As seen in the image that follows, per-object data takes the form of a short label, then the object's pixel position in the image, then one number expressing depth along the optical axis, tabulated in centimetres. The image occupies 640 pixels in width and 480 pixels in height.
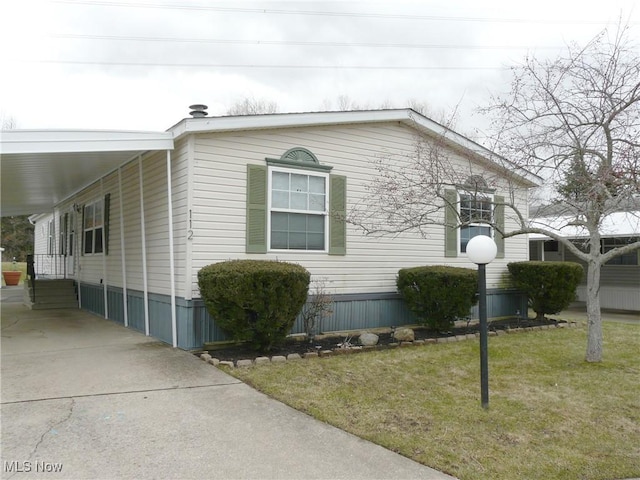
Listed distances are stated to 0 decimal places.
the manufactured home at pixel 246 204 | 711
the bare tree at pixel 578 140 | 630
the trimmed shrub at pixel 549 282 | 1054
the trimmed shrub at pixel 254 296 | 628
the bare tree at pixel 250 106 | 2636
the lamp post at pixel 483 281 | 473
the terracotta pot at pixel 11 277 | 2230
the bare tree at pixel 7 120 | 2945
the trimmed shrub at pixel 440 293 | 846
